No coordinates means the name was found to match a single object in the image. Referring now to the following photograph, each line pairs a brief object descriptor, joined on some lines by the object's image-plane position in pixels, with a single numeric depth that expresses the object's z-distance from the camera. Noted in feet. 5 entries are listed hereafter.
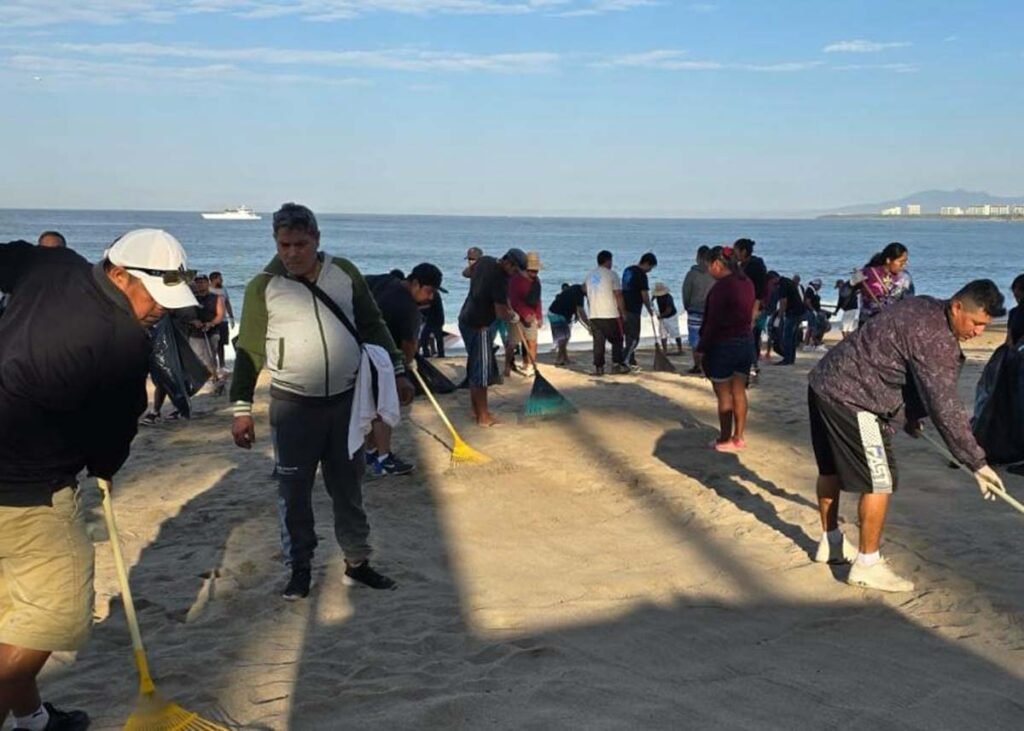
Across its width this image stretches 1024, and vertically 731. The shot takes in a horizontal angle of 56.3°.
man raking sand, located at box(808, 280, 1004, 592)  13.98
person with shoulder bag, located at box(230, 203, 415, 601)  13.87
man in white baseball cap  9.01
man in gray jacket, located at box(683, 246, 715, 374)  42.14
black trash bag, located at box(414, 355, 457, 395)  33.96
